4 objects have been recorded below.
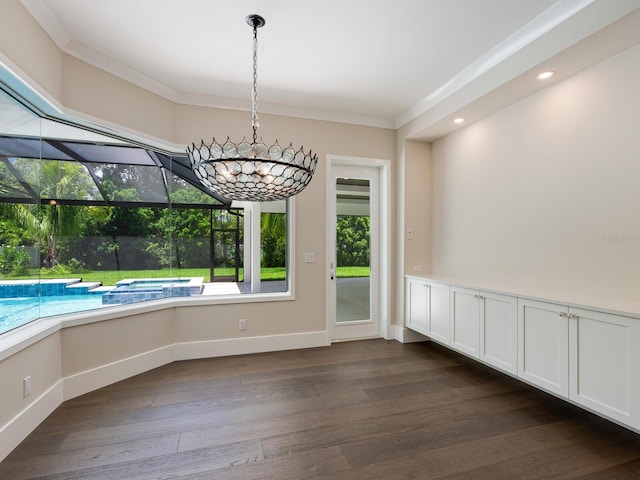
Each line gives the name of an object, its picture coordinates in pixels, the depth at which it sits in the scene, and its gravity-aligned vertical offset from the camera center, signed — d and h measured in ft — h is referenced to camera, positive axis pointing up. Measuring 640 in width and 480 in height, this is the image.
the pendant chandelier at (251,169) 5.41 +1.17
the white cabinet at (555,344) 6.25 -2.74
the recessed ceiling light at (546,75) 8.29 +4.23
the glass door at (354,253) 13.92 -0.81
